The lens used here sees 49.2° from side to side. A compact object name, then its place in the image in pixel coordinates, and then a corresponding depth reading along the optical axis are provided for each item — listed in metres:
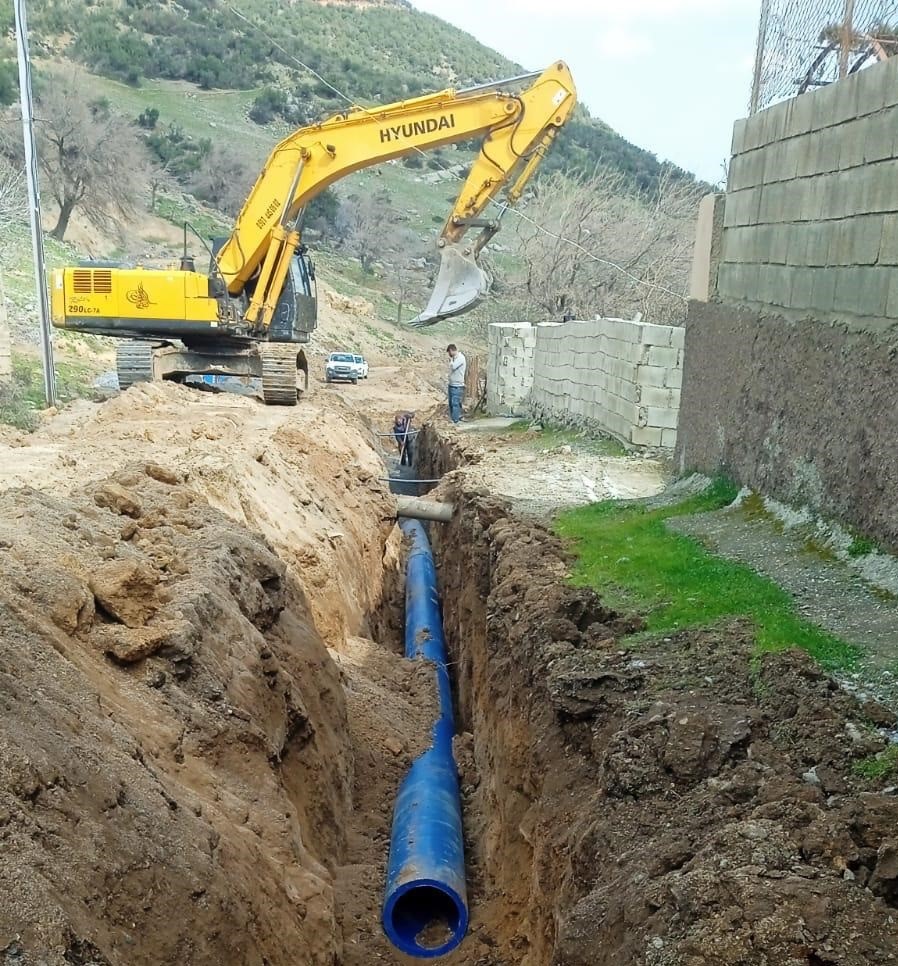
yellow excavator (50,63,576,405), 14.44
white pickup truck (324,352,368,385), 30.95
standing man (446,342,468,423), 19.31
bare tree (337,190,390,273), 52.59
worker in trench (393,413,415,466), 21.38
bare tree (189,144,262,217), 49.09
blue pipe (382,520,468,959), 6.10
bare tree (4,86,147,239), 36.75
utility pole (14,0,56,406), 15.06
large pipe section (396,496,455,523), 12.34
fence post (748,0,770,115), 8.89
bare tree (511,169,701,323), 28.22
